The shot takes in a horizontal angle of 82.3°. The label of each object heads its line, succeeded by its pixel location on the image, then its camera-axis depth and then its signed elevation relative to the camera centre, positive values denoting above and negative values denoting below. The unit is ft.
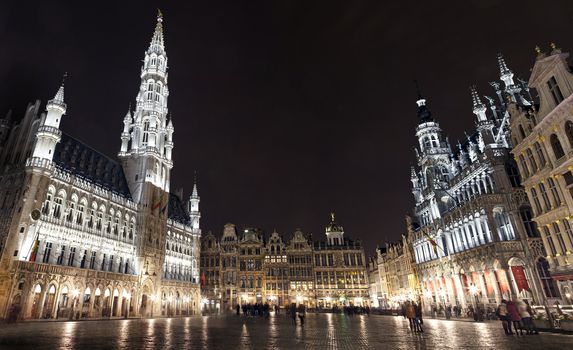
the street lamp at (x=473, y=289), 129.69 +3.14
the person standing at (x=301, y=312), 83.63 -1.76
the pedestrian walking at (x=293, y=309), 90.66 -1.05
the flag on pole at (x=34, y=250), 120.50 +22.31
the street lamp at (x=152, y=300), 183.67 +5.63
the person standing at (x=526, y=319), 55.88 -3.68
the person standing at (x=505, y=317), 55.98 -3.28
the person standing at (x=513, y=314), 55.16 -2.80
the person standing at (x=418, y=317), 64.03 -3.12
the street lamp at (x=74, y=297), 133.13 +6.53
